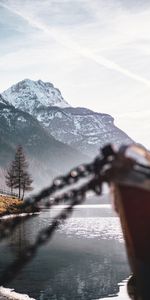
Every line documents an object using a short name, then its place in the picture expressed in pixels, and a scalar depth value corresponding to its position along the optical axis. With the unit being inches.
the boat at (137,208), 313.7
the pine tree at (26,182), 4266.7
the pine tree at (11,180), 4262.8
